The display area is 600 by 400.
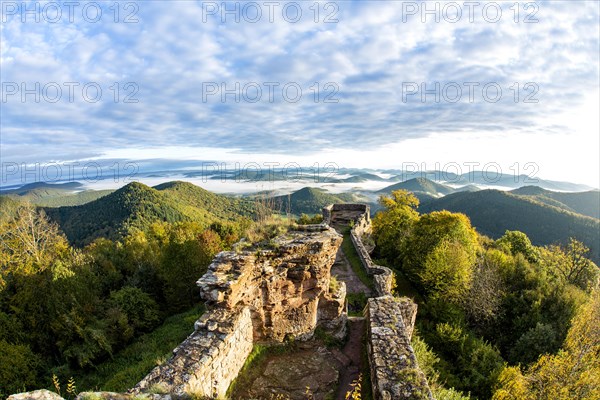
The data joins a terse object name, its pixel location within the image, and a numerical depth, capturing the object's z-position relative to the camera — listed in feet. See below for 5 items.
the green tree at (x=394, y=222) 100.68
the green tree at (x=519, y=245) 114.21
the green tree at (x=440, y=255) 70.13
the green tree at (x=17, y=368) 49.32
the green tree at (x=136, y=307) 63.72
